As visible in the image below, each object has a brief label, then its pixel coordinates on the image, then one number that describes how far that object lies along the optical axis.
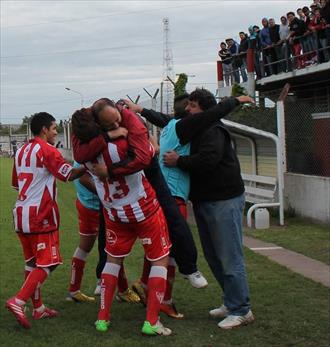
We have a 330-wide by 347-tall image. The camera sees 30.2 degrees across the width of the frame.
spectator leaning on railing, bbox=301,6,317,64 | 16.87
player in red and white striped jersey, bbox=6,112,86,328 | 5.08
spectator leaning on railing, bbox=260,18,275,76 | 19.69
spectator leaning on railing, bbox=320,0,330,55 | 15.05
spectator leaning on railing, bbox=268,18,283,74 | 19.09
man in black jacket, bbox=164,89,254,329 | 4.98
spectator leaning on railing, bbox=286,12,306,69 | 17.41
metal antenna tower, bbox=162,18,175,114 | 21.89
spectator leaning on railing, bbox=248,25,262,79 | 20.63
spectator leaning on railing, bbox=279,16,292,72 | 18.41
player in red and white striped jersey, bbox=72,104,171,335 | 4.63
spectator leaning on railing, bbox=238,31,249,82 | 21.34
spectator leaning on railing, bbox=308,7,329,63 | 16.03
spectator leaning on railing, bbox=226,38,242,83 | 22.64
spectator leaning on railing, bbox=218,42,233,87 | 23.53
